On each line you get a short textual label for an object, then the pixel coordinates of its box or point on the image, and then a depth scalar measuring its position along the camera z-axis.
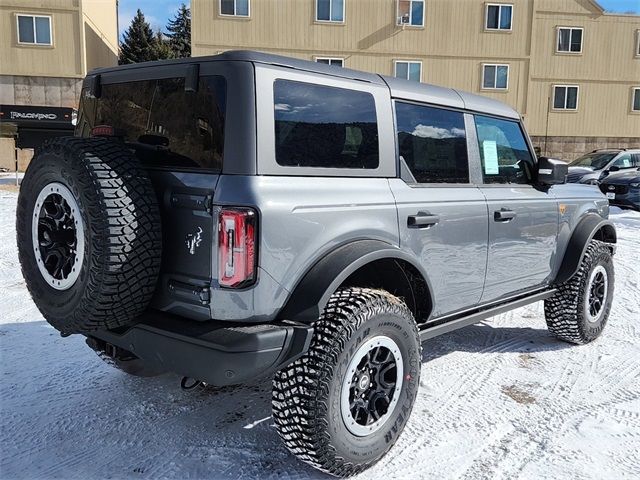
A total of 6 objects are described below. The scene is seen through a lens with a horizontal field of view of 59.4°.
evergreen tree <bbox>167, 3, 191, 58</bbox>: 52.12
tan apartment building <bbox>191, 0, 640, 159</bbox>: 22.78
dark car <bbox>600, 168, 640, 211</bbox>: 13.00
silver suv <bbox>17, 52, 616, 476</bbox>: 2.45
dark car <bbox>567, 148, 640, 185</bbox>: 14.20
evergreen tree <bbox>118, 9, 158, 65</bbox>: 46.66
